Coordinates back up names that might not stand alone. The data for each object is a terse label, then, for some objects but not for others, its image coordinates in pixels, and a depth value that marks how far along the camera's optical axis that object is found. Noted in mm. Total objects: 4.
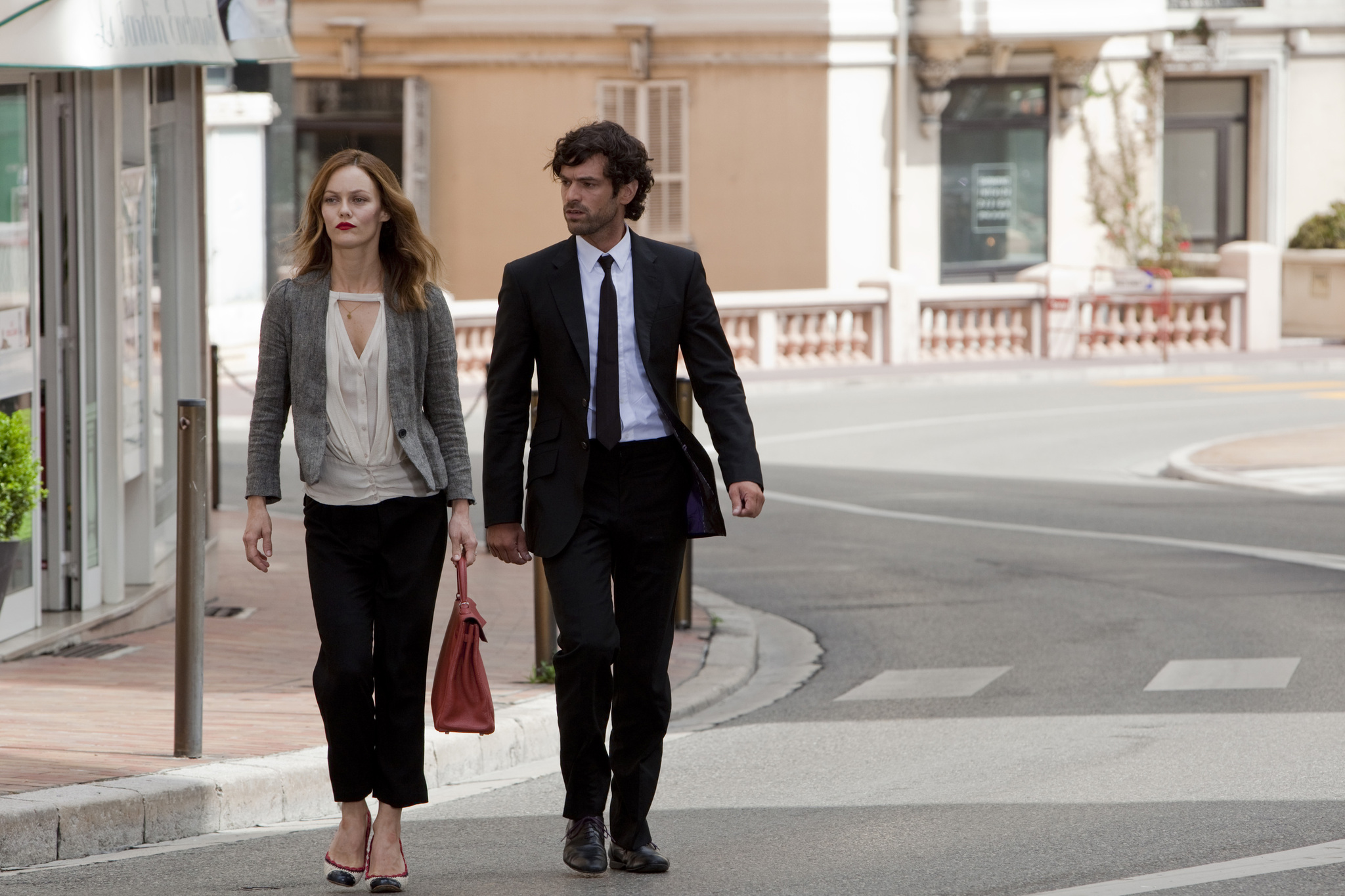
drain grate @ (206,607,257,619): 18906
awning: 14805
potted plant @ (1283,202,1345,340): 57312
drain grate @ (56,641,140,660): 16484
